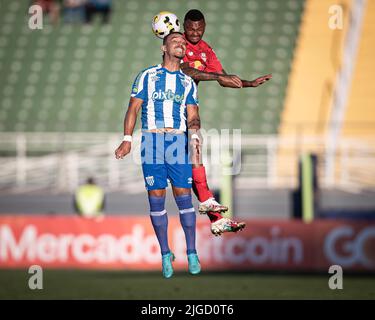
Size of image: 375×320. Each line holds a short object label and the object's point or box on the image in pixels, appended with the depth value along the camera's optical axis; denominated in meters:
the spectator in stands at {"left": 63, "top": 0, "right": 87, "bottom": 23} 28.80
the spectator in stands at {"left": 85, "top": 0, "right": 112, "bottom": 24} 29.08
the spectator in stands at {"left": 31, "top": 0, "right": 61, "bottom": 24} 28.50
